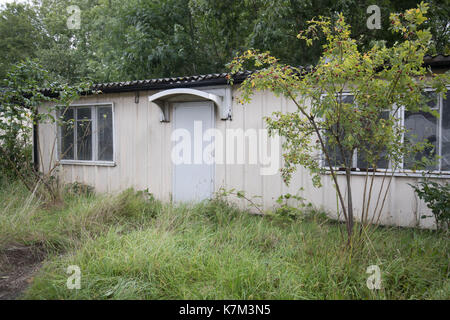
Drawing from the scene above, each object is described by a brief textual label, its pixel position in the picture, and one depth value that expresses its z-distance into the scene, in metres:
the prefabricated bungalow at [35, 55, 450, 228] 5.13
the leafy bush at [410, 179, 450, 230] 4.10
